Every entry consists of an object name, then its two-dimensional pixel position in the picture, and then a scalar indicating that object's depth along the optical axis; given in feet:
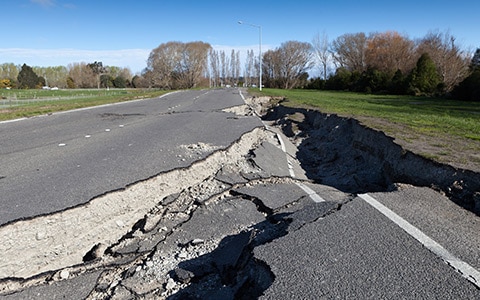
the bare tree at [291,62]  244.63
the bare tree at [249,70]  371.76
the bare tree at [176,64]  266.36
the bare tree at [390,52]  148.77
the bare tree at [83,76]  323.06
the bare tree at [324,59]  256.42
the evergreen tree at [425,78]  94.68
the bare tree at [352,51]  211.61
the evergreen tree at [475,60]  103.68
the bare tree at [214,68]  343.87
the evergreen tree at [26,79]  288.51
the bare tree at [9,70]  372.42
